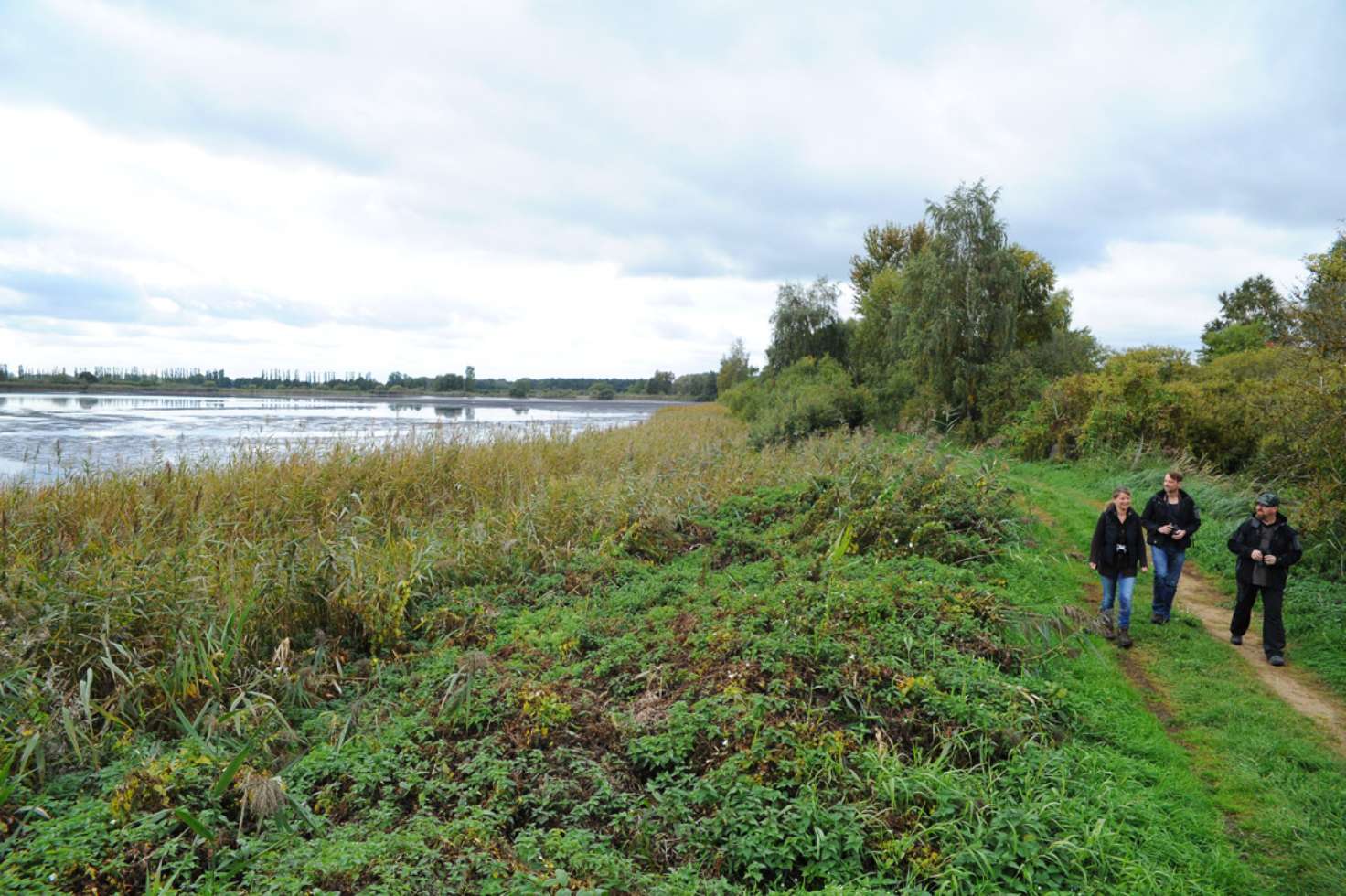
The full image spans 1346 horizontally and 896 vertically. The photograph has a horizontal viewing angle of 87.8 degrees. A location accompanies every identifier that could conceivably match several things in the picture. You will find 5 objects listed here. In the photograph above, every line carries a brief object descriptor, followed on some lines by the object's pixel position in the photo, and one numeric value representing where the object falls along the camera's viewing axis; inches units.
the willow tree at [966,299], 908.0
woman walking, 261.3
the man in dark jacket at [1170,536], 273.0
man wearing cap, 244.7
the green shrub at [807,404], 941.2
